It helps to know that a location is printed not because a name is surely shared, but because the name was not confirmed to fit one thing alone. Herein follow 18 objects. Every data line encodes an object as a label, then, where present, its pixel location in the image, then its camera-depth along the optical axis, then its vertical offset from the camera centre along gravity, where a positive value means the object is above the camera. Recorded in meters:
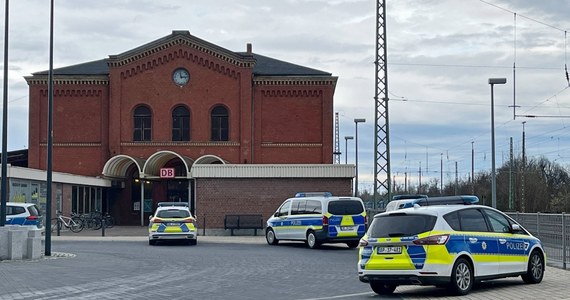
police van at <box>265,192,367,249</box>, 29.39 -1.20
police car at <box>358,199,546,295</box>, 14.13 -1.09
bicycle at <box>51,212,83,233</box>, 42.01 -1.94
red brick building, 54.66 +4.75
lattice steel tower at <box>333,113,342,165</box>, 75.74 +3.84
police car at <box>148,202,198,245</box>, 31.38 -1.48
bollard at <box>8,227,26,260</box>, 23.72 -1.65
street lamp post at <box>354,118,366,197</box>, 50.31 +3.75
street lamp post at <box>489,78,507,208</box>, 33.78 +2.47
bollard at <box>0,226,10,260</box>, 23.67 -1.64
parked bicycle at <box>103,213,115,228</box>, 48.67 -2.06
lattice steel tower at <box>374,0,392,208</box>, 39.78 +4.19
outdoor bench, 41.91 -1.82
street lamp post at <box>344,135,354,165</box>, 59.89 +3.45
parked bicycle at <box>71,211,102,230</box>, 44.08 -1.84
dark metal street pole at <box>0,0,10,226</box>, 23.86 +1.63
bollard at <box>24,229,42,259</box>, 24.36 -1.74
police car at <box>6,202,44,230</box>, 31.97 -1.12
